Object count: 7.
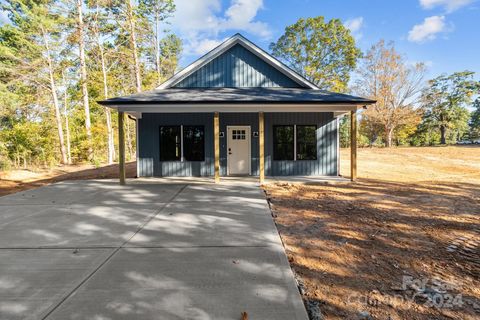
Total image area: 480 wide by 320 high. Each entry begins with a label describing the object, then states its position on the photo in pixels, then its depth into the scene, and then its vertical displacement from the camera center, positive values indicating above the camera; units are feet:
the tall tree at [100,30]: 61.46 +30.21
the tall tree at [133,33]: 64.75 +30.81
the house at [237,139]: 36.55 +1.92
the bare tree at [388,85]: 88.94 +22.29
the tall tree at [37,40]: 58.34 +27.44
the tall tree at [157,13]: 78.74 +42.58
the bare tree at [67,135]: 64.21 +5.23
